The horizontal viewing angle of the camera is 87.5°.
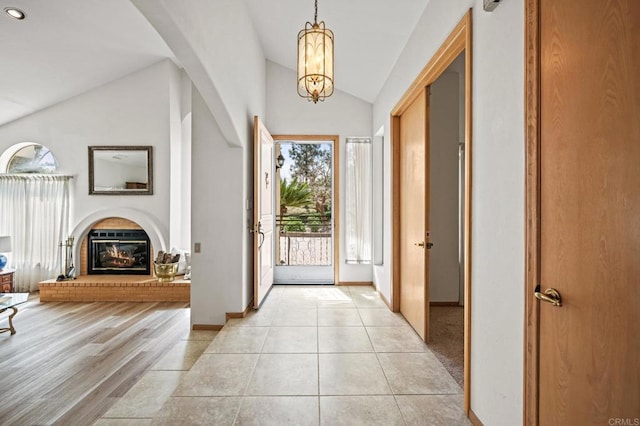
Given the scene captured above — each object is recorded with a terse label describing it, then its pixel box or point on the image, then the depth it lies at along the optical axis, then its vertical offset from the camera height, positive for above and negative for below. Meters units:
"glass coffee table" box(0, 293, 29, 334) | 3.50 -0.95
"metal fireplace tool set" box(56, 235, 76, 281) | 5.12 -0.73
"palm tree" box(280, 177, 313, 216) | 6.96 +0.42
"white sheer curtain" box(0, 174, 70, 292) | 5.45 -0.20
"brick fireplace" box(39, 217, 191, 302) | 4.92 -1.14
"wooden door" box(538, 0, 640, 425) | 0.93 +0.01
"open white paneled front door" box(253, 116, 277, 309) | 3.82 +0.03
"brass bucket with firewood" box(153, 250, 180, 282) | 5.01 -0.80
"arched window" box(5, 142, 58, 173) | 5.55 +0.90
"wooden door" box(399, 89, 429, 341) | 2.95 -0.01
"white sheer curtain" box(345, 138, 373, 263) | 5.07 +0.18
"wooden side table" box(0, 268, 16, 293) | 5.06 -1.02
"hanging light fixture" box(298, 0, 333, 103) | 2.54 +1.19
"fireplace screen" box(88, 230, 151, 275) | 5.46 -0.60
